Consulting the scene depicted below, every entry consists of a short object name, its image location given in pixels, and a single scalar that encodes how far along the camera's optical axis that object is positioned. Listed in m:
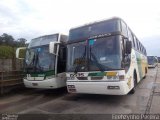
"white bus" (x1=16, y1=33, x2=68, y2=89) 5.31
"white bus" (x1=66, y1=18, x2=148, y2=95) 3.98
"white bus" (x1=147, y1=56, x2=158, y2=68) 18.70
